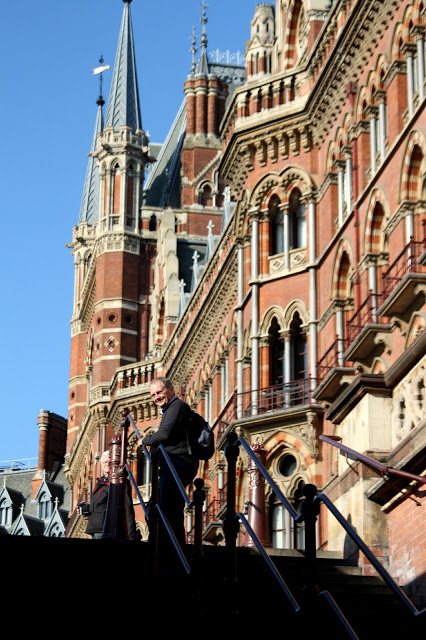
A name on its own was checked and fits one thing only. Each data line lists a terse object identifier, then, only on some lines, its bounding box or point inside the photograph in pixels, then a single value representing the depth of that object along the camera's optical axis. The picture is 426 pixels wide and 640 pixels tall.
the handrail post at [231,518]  11.91
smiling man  14.94
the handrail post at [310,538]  10.78
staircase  11.70
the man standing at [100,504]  17.61
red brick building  16.64
